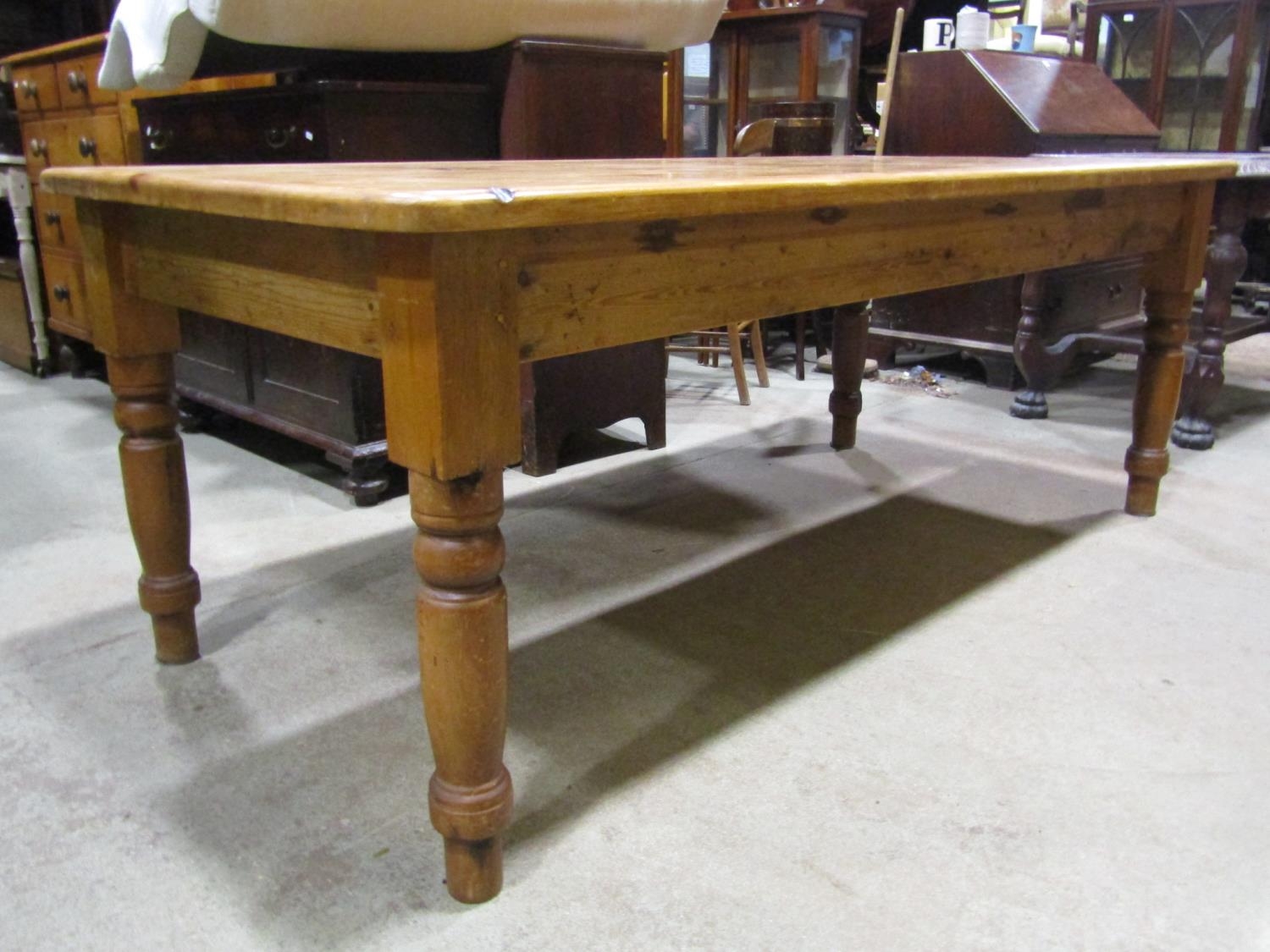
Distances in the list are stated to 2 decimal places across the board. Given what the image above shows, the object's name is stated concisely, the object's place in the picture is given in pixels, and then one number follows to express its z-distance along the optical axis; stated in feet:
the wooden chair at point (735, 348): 9.77
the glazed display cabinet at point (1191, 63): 12.80
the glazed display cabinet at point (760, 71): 10.91
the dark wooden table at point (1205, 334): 7.60
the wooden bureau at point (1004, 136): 9.50
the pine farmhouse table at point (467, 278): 2.78
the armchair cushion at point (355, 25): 5.84
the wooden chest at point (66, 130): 8.50
